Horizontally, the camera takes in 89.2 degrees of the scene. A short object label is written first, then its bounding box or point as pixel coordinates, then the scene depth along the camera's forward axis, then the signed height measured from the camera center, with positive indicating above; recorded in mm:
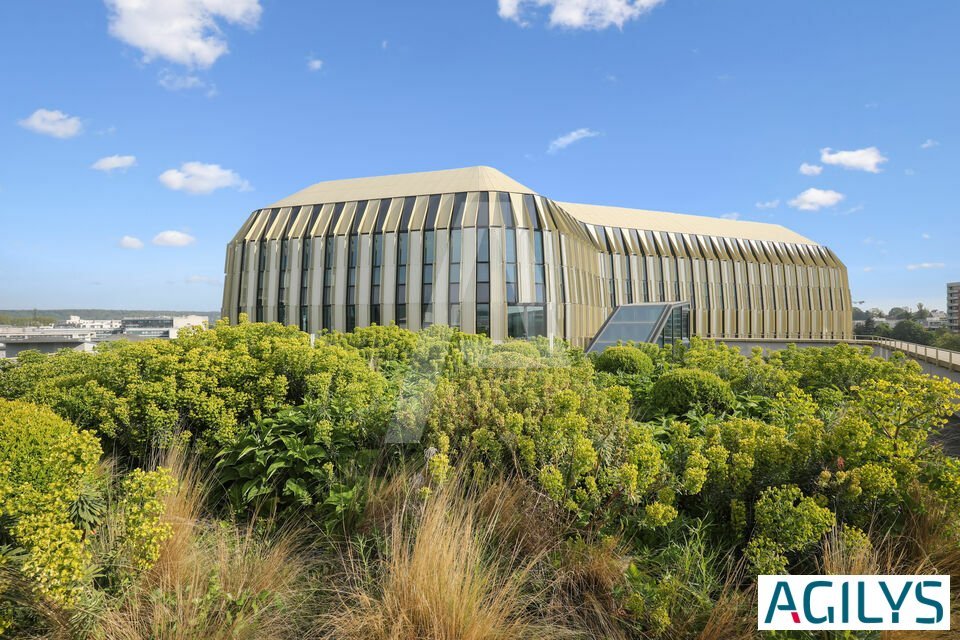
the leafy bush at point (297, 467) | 4055 -1315
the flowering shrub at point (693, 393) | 5488 -832
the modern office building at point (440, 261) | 27297 +3822
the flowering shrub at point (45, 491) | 2639 -1040
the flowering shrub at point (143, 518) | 2963 -1236
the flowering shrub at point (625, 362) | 7746 -676
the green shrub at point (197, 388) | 4875 -730
